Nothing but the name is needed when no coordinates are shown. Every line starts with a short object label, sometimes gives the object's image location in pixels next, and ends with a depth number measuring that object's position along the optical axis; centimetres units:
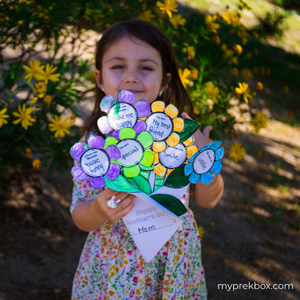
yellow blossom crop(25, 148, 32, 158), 153
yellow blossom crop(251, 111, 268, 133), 162
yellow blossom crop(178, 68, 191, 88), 153
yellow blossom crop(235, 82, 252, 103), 140
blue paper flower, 88
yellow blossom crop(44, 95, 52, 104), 145
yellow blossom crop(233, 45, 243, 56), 169
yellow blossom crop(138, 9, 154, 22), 171
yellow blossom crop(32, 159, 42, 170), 151
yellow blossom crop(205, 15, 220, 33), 167
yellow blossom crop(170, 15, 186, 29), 167
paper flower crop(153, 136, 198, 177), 89
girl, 107
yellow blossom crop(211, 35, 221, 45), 175
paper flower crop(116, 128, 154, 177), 83
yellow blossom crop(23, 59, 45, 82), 142
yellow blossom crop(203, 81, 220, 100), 155
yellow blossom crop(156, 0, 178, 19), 155
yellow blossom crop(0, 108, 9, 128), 130
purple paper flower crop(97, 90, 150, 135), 85
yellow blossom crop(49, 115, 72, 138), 147
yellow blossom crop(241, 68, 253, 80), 182
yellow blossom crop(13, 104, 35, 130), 139
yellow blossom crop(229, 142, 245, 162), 147
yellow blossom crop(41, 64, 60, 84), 142
